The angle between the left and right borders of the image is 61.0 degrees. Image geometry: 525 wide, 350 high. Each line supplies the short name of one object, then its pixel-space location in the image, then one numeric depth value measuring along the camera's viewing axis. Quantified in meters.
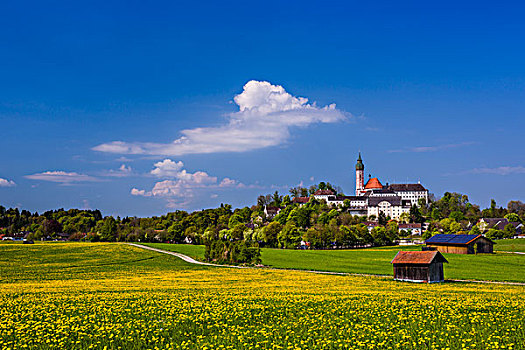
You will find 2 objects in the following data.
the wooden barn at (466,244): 107.38
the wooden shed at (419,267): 51.97
